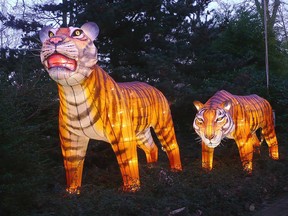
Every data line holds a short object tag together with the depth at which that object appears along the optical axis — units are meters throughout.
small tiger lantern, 7.04
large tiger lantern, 5.08
